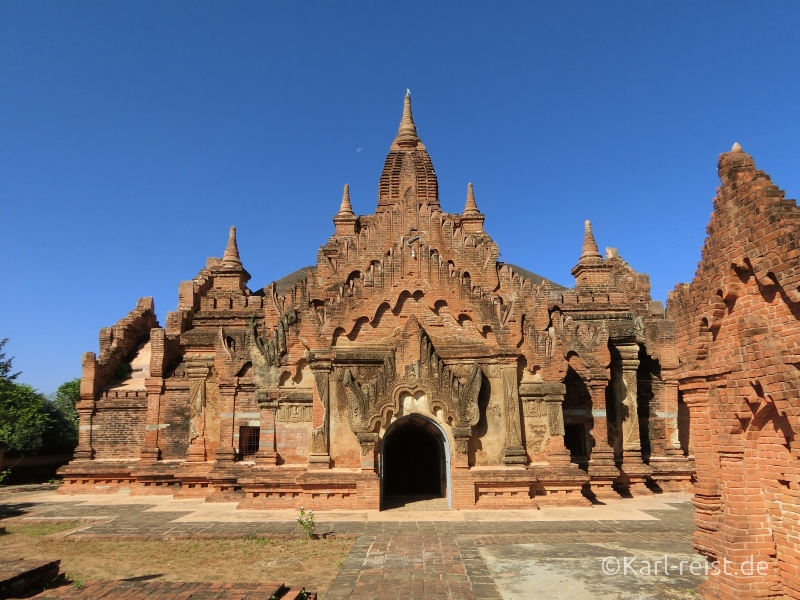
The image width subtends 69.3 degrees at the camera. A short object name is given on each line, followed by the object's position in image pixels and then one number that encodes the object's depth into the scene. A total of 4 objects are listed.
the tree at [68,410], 33.14
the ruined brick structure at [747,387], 7.60
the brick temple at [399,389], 17.30
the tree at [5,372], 29.86
